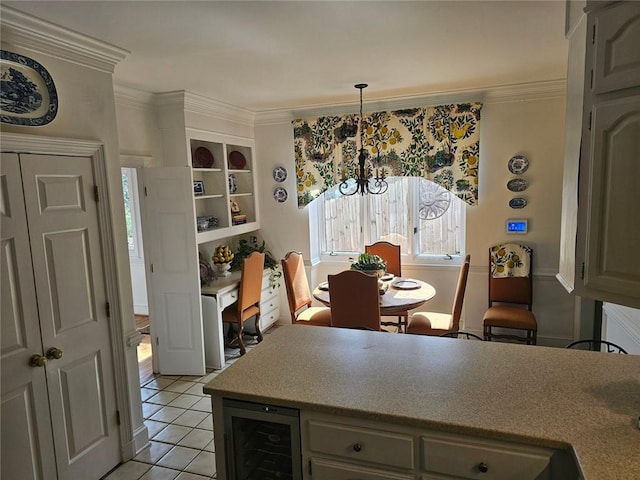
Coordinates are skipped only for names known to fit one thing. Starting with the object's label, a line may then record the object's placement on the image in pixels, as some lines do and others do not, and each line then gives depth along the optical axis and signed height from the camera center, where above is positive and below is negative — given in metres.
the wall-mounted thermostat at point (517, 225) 4.29 -0.36
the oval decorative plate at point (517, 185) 4.24 +0.04
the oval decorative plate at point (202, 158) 4.41 +0.42
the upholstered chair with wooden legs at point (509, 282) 4.17 -0.93
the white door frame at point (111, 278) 2.38 -0.48
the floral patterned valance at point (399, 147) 4.32 +0.49
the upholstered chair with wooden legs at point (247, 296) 4.23 -1.00
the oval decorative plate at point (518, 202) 4.27 -0.13
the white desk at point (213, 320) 4.07 -1.16
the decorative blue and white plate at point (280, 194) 5.09 +0.02
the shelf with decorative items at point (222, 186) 4.36 +0.13
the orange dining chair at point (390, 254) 4.72 -0.67
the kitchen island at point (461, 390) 1.45 -0.81
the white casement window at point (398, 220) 4.75 -0.31
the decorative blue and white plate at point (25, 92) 2.04 +0.56
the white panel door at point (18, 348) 2.07 -0.72
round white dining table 3.61 -0.93
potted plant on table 4.06 -0.68
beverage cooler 1.78 -1.08
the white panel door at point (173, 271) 3.76 -0.65
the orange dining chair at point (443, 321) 3.67 -1.16
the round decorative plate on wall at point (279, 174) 5.05 +0.26
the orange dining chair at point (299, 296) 4.06 -1.00
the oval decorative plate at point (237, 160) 4.94 +0.43
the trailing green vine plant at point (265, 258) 5.02 -0.73
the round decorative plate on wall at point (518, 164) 4.21 +0.24
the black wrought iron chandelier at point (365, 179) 4.61 +0.15
